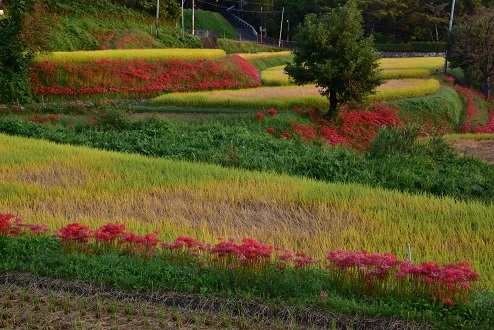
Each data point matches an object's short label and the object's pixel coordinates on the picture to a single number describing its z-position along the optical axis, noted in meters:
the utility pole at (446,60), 34.94
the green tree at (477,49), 31.16
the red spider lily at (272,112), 19.89
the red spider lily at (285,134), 18.83
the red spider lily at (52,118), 18.06
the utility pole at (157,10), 36.31
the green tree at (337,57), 19.56
